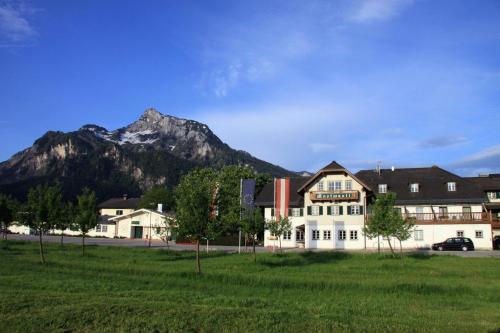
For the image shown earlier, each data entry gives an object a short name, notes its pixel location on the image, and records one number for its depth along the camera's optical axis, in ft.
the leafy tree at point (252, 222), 129.18
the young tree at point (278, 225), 135.44
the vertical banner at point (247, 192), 159.06
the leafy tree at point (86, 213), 143.10
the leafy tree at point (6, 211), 175.35
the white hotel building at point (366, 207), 176.35
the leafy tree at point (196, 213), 100.53
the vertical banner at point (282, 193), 187.52
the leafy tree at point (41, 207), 119.65
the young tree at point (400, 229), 129.59
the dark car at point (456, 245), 162.20
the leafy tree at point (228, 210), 107.45
